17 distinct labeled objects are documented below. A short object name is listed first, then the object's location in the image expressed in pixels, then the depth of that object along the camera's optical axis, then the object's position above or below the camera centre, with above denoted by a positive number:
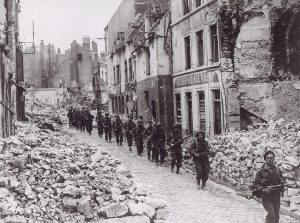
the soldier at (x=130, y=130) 20.20 -0.58
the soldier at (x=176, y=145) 13.91 -0.94
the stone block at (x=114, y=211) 8.59 -1.90
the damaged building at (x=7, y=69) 15.16 +2.38
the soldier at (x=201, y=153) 11.48 -1.02
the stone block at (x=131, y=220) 8.34 -2.04
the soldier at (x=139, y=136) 18.79 -0.82
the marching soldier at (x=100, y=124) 26.52 -0.32
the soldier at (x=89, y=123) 29.31 -0.26
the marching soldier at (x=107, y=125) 23.97 -0.36
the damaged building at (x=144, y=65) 23.08 +3.50
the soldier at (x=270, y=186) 7.31 -1.26
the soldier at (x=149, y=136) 16.80 -0.78
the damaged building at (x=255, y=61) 16.38 +2.11
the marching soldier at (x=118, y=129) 21.92 -0.56
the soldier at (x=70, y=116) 37.84 +0.35
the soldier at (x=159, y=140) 15.91 -0.87
